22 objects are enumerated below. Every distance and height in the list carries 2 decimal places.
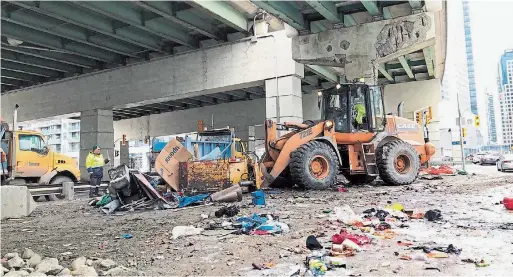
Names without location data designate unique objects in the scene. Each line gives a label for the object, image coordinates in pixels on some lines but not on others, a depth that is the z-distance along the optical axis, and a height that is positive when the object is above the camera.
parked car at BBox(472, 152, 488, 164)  31.61 -0.27
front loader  10.27 +0.40
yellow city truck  12.57 +0.26
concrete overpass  12.29 +4.39
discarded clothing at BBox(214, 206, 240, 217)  6.68 -0.84
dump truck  9.27 -0.18
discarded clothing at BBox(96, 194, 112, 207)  9.21 -0.81
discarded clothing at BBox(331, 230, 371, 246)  4.54 -0.93
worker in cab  11.31 +1.36
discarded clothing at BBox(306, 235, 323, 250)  4.37 -0.93
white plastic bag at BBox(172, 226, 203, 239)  5.35 -0.93
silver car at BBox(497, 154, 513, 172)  19.19 -0.50
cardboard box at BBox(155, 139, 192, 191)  9.20 +0.07
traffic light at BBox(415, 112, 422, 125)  22.33 +2.25
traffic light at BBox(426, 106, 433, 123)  22.78 +2.30
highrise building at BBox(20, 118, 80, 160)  86.50 +7.11
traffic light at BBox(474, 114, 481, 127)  22.38 +1.85
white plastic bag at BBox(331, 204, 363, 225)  5.75 -0.86
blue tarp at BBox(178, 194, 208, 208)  8.45 -0.79
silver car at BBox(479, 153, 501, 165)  29.72 -0.36
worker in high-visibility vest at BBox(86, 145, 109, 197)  12.95 -0.08
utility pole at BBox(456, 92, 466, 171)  16.45 +1.49
